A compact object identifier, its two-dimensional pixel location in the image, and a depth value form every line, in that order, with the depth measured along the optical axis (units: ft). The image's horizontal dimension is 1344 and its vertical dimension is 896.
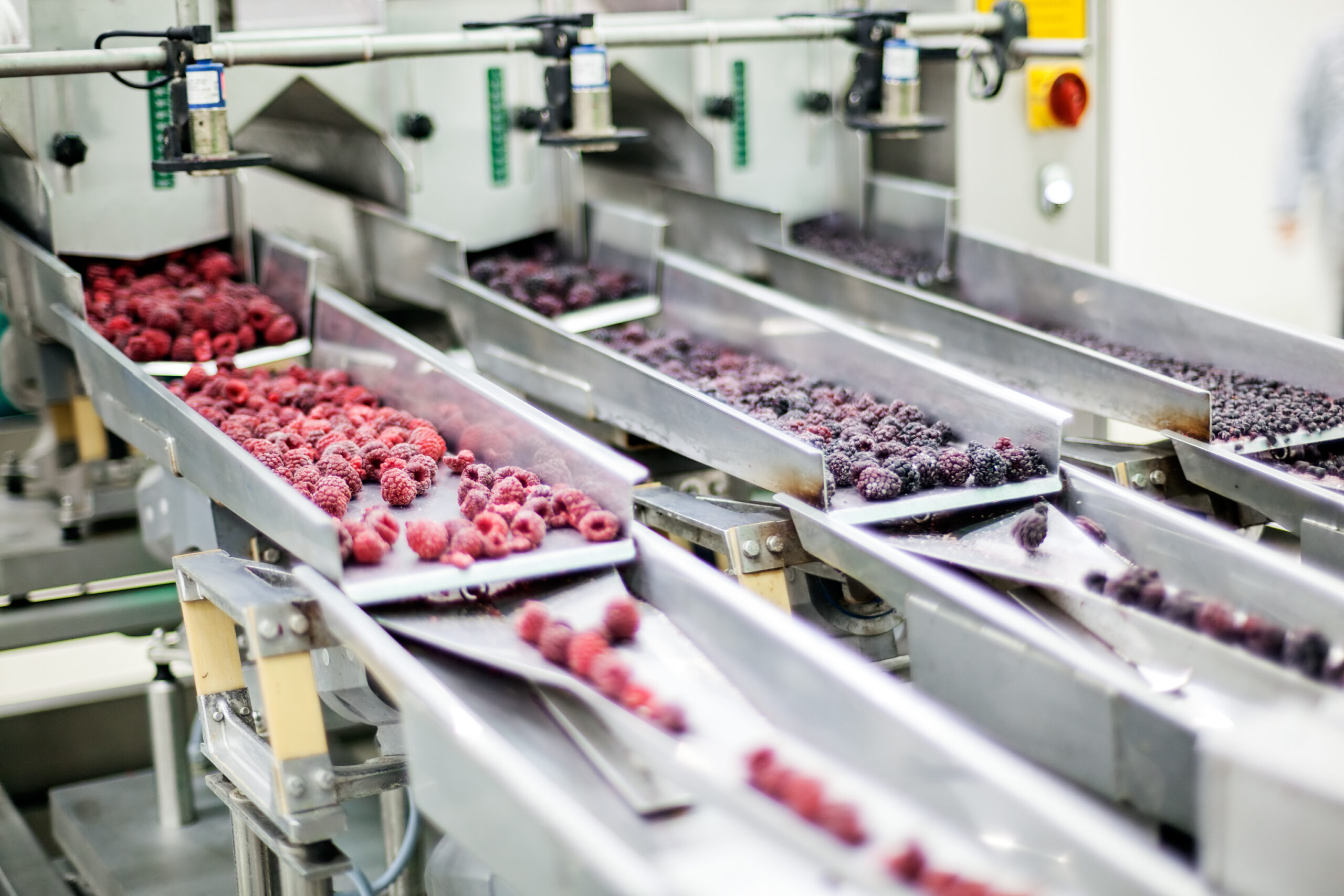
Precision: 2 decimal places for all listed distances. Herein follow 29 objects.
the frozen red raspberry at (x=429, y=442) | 6.78
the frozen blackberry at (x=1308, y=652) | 4.77
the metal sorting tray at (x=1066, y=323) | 7.73
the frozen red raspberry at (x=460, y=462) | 6.65
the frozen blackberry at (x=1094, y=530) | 6.34
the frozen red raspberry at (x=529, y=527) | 5.71
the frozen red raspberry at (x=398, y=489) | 6.19
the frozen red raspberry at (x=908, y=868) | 3.84
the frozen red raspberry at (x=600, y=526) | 5.75
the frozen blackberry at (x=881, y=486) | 6.34
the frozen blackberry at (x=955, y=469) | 6.50
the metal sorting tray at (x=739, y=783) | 3.94
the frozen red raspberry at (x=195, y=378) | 7.68
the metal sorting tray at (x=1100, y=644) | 4.68
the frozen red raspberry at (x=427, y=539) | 5.47
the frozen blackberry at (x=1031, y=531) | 6.09
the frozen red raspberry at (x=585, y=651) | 4.95
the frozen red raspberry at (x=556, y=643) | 5.06
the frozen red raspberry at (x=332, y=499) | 5.98
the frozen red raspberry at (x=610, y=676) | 4.80
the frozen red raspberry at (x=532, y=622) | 5.20
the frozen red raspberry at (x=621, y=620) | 5.22
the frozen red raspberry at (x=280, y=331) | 8.57
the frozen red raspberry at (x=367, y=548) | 5.41
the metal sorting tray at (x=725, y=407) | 6.49
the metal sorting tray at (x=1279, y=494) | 6.56
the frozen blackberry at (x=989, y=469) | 6.50
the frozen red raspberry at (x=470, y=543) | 5.48
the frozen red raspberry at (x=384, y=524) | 5.66
